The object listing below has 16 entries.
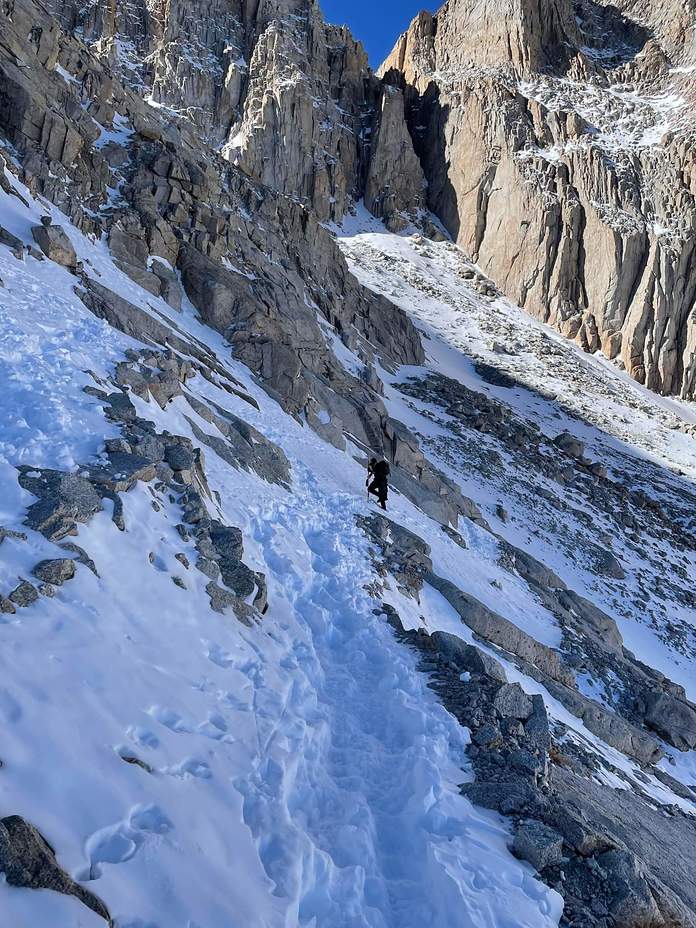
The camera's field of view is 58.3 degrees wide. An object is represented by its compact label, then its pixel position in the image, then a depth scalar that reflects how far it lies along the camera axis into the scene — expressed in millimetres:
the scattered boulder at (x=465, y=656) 9547
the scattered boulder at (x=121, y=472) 8570
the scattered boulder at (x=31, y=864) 3754
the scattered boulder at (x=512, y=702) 8445
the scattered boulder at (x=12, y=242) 15959
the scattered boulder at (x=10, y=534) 6656
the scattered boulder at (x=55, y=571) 6512
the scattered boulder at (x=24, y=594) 5988
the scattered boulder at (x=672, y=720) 13859
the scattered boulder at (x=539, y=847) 5527
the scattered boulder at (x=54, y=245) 17828
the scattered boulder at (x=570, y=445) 39372
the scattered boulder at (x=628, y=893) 5254
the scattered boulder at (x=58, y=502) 7172
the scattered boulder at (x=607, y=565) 23962
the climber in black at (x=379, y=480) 15891
